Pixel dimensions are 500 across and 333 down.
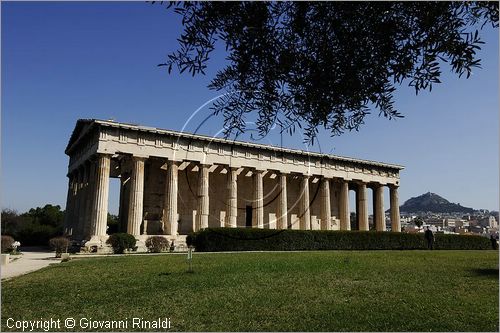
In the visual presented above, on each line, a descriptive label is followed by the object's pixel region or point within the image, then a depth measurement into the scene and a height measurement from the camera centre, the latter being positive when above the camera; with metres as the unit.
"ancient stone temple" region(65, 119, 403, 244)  37.16 +4.16
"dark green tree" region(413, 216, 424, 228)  92.65 +0.23
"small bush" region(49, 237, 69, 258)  28.12 -1.70
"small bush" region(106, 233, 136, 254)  30.17 -1.61
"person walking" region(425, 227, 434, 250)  36.17 -1.21
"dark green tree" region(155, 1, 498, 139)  4.04 +1.81
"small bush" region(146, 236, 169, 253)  30.66 -1.76
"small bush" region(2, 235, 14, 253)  29.22 -1.80
